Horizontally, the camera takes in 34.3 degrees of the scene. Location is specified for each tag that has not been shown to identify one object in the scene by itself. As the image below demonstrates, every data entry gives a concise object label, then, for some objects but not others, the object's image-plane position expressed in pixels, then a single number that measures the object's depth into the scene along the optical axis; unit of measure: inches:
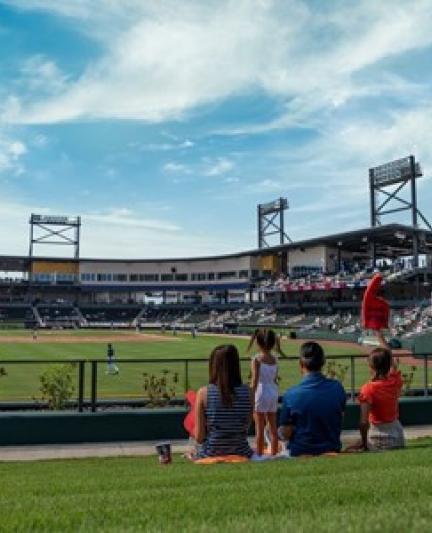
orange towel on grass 275.8
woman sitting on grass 259.4
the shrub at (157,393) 550.9
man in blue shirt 263.1
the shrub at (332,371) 594.7
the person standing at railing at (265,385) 329.1
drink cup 336.2
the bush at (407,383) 595.2
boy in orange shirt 290.5
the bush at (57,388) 534.6
